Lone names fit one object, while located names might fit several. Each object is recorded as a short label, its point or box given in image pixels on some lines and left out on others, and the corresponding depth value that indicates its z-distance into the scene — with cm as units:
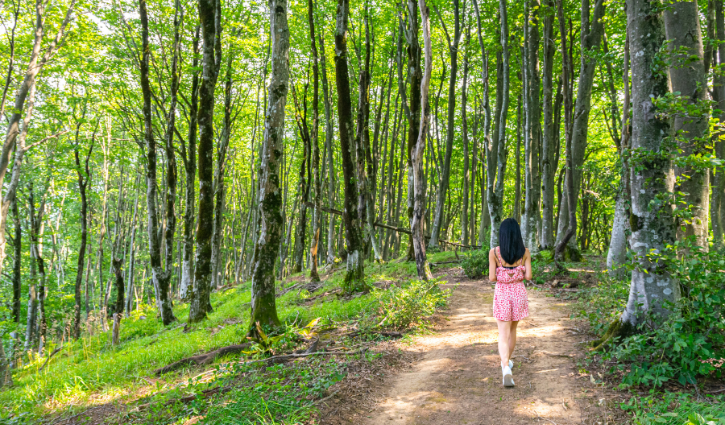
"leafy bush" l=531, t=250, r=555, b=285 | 973
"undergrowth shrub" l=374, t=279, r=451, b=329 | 674
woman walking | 442
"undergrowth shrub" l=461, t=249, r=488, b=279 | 1122
